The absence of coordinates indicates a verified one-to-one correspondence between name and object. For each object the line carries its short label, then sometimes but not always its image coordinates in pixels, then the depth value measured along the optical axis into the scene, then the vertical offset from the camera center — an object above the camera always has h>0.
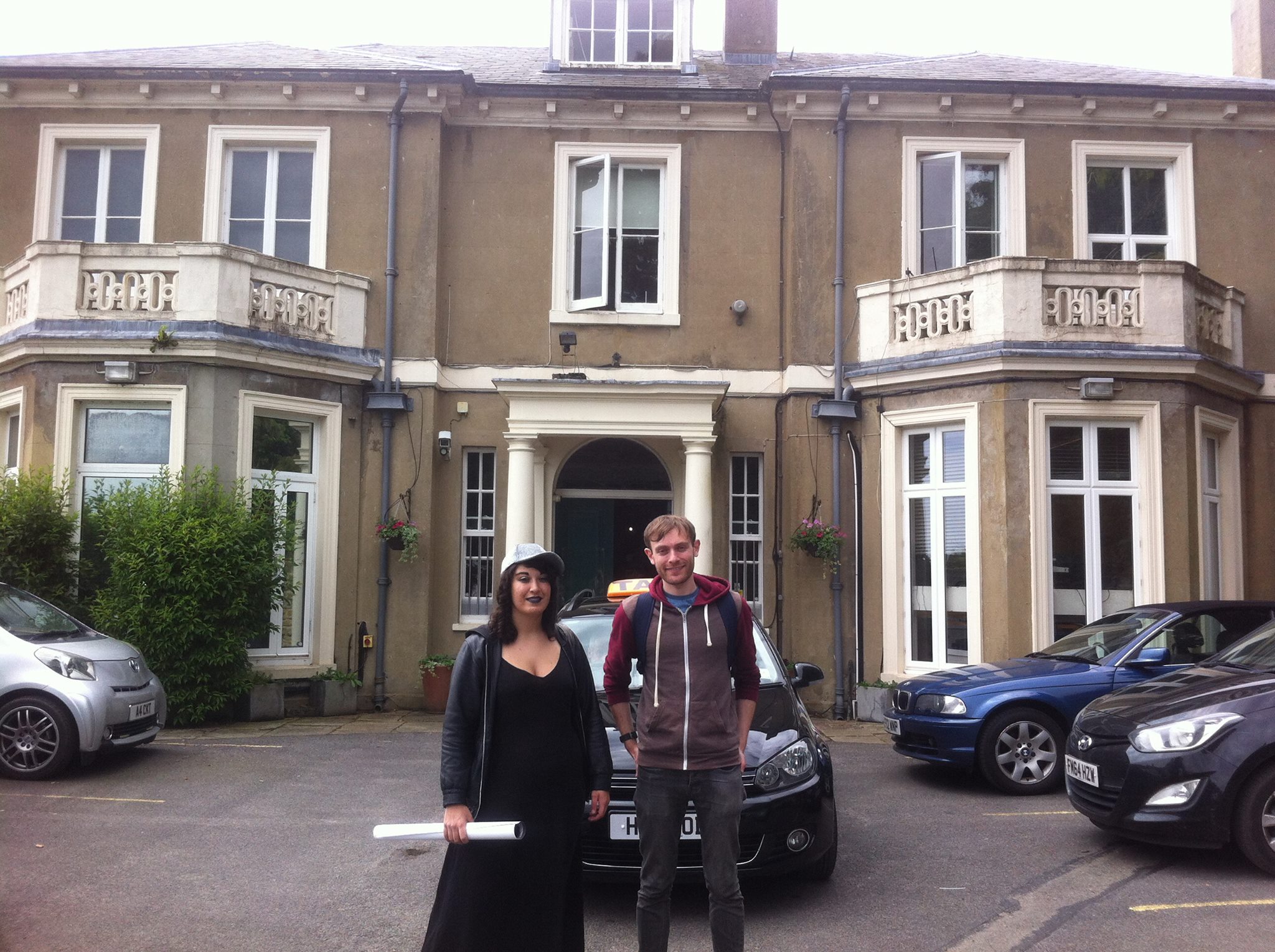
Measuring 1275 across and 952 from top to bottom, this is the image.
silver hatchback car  8.07 -1.14
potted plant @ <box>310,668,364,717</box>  11.85 -1.51
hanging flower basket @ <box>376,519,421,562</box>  12.08 +0.30
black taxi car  5.13 -1.25
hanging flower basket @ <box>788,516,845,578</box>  12.01 +0.30
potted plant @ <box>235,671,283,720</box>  11.23 -1.54
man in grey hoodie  4.07 -0.62
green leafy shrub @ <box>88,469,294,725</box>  10.28 -0.26
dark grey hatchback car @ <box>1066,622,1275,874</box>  5.68 -1.10
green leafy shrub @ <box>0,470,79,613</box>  10.39 +0.17
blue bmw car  8.01 -1.01
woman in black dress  3.53 -0.74
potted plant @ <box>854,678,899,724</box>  11.80 -1.51
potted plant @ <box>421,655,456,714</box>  12.04 -1.38
